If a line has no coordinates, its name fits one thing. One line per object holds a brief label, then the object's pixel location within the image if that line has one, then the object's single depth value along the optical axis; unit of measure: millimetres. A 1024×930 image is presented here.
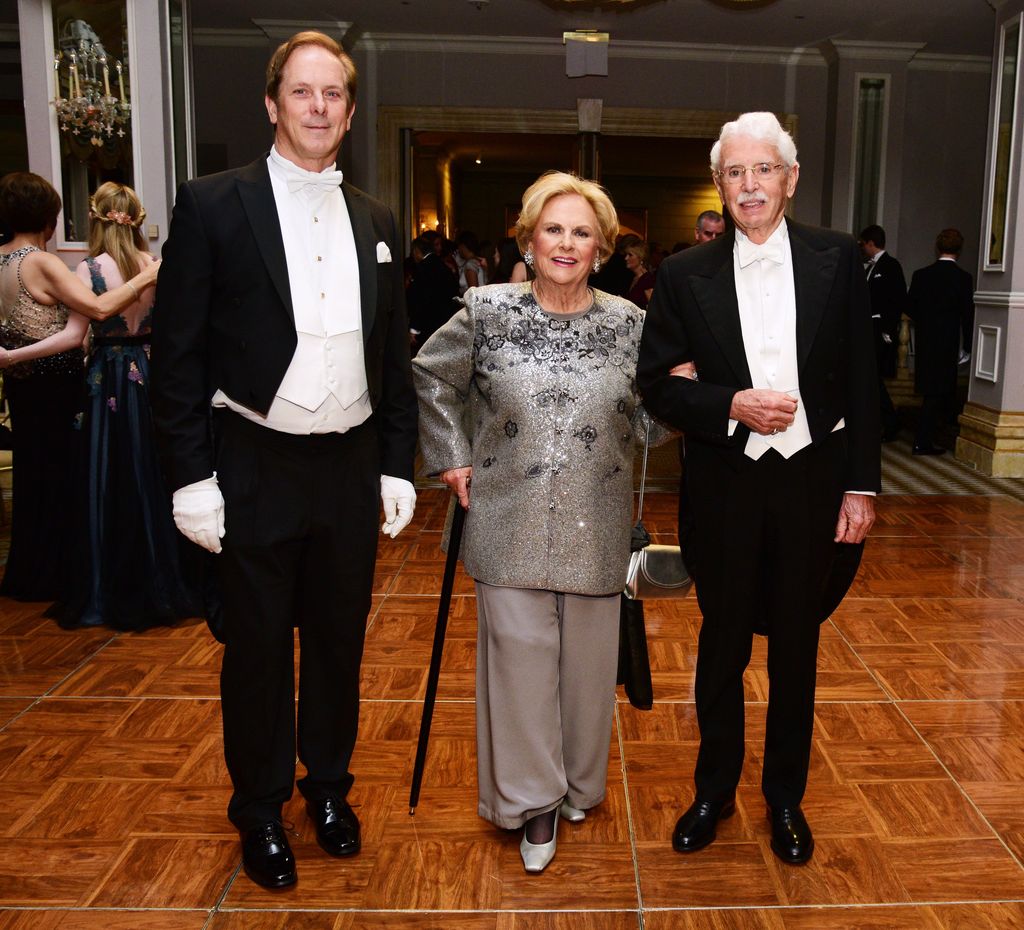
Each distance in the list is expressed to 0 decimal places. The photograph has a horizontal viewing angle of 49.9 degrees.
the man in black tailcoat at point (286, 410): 2047
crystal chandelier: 5383
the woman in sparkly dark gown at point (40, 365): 3861
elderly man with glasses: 2178
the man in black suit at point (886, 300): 8391
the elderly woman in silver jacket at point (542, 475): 2264
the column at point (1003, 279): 6789
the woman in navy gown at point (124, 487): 3920
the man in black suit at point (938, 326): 7883
